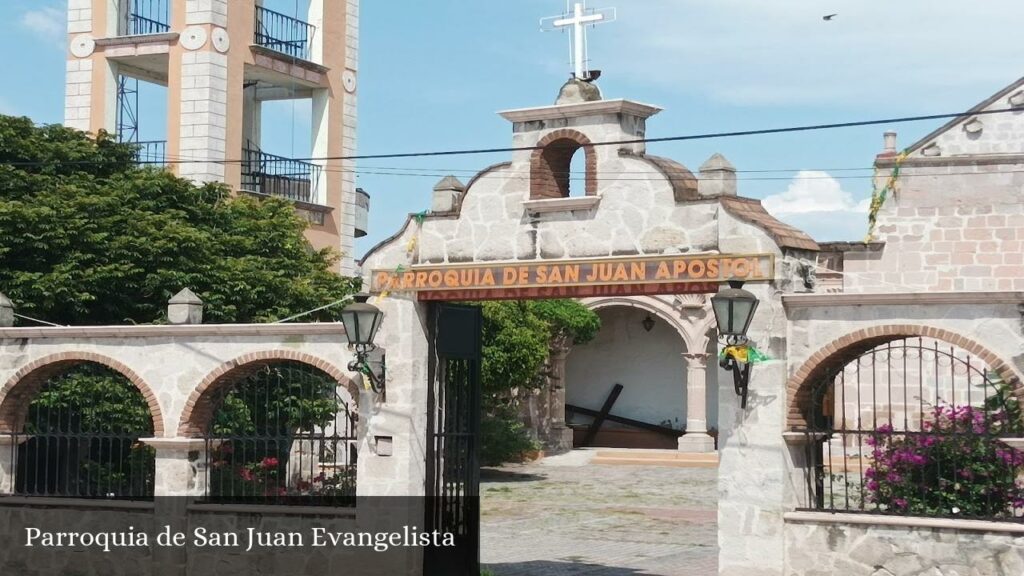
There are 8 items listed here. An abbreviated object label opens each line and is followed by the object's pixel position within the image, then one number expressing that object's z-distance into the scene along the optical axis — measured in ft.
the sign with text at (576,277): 40.01
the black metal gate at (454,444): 45.39
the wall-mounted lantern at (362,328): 43.14
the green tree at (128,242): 67.00
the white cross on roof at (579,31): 42.63
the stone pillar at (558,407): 108.37
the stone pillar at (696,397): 105.50
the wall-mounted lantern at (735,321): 38.42
